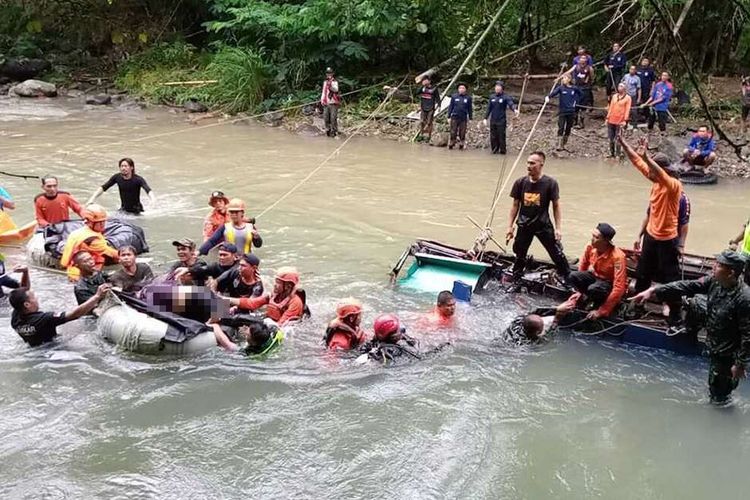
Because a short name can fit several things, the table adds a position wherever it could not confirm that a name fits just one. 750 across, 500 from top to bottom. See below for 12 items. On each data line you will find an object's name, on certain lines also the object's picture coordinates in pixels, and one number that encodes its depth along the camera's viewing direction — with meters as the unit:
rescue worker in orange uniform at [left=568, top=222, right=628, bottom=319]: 7.30
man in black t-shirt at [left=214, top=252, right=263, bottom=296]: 8.01
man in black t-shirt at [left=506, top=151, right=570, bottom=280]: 8.16
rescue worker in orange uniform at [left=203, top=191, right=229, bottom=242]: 9.40
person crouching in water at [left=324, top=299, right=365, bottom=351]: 7.16
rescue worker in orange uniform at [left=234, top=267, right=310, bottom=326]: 7.70
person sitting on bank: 14.64
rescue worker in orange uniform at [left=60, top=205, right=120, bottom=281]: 8.46
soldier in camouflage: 5.54
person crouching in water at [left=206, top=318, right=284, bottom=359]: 7.03
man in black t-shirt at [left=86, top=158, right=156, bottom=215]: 11.02
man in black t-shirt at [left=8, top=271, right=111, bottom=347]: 7.09
